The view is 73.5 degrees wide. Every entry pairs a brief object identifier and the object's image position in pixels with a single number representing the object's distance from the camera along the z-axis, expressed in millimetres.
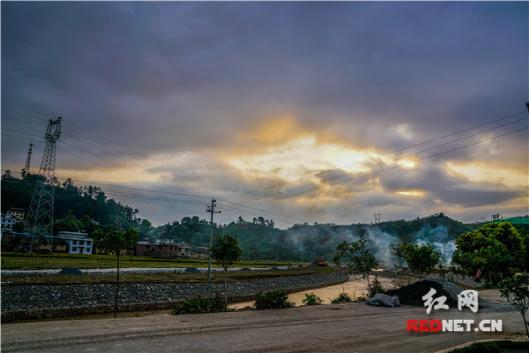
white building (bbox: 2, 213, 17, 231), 95962
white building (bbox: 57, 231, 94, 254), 84131
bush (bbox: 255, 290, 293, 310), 23734
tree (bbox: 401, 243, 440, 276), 39719
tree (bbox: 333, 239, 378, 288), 33719
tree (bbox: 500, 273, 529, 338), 14508
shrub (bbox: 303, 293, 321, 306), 27848
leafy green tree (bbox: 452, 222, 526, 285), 40375
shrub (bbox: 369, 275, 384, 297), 32562
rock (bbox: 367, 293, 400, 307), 26852
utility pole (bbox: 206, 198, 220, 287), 54875
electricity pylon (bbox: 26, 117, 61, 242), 62188
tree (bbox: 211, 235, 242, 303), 27219
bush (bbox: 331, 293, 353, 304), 29491
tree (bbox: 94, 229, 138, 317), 25859
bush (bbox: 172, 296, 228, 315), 21453
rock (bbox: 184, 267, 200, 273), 57909
